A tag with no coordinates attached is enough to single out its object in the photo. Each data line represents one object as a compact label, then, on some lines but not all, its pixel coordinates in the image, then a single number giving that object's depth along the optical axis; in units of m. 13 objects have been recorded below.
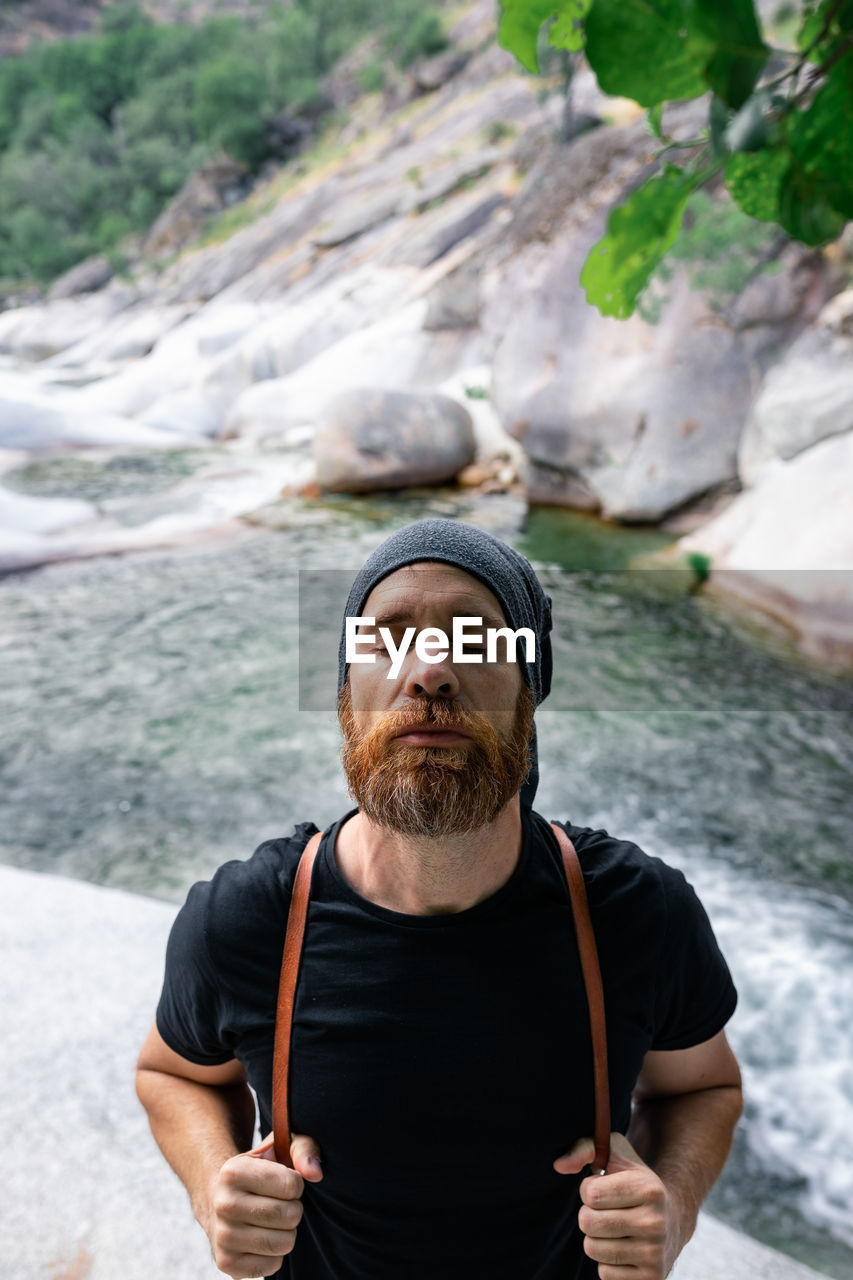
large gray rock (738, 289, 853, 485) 8.33
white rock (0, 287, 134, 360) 32.31
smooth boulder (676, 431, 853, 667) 7.03
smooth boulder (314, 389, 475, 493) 12.08
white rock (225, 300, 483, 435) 16.67
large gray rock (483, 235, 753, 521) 10.04
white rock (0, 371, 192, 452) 15.54
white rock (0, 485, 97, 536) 10.50
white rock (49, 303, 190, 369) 27.19
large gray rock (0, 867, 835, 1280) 2.21
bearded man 1.32
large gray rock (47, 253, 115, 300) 37.16
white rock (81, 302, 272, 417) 20.95
